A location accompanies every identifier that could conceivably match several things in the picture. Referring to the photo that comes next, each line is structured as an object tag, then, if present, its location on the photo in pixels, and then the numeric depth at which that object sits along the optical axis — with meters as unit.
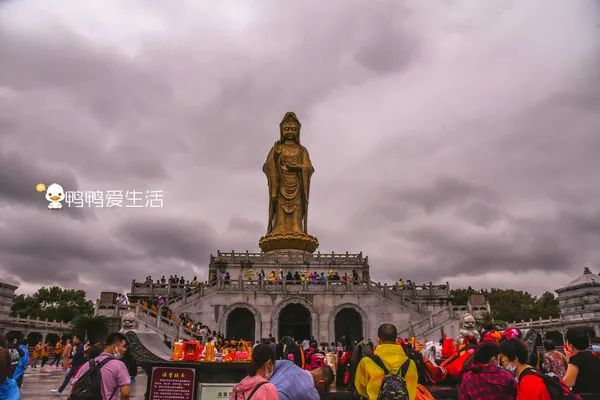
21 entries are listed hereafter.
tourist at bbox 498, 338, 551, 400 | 3.89
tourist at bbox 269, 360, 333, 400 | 4.12
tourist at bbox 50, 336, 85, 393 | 11.92
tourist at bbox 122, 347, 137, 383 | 10.17
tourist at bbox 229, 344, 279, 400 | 3.58
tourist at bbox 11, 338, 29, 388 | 8.87
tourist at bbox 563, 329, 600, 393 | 4.78
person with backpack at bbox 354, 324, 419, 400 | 4.30
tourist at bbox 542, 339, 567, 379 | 6.76
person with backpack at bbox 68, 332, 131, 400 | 4.36
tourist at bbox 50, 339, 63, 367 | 23.27
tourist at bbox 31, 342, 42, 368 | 23.14
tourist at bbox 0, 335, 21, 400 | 3.52
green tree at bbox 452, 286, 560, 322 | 62.97
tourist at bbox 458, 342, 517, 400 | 4.25
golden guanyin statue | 38.03
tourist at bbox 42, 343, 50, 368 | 21.72
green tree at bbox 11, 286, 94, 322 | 67.19
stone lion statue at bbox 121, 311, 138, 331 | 8.32
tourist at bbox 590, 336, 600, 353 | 7.19
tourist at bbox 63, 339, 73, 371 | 19.84
